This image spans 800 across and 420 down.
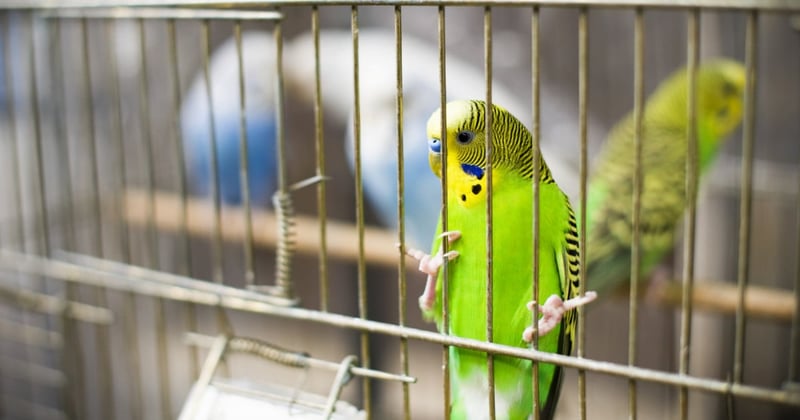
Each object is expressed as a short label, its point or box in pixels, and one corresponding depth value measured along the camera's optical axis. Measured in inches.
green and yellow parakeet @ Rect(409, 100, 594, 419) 21.7
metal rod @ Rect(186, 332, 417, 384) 23.8
